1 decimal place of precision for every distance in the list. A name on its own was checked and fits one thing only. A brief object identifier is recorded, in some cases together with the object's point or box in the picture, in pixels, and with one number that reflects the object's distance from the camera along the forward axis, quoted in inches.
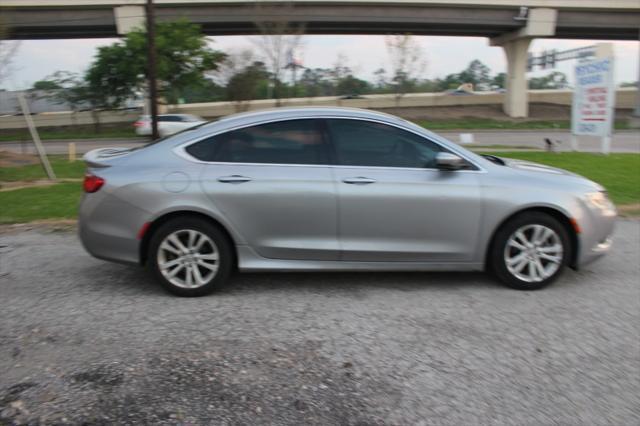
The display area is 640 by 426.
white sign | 570.9
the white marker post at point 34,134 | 492.9
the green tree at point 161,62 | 1443.2
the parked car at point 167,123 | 1156.7
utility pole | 641.6
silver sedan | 188.4
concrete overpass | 1539.1
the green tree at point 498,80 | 4196.9
